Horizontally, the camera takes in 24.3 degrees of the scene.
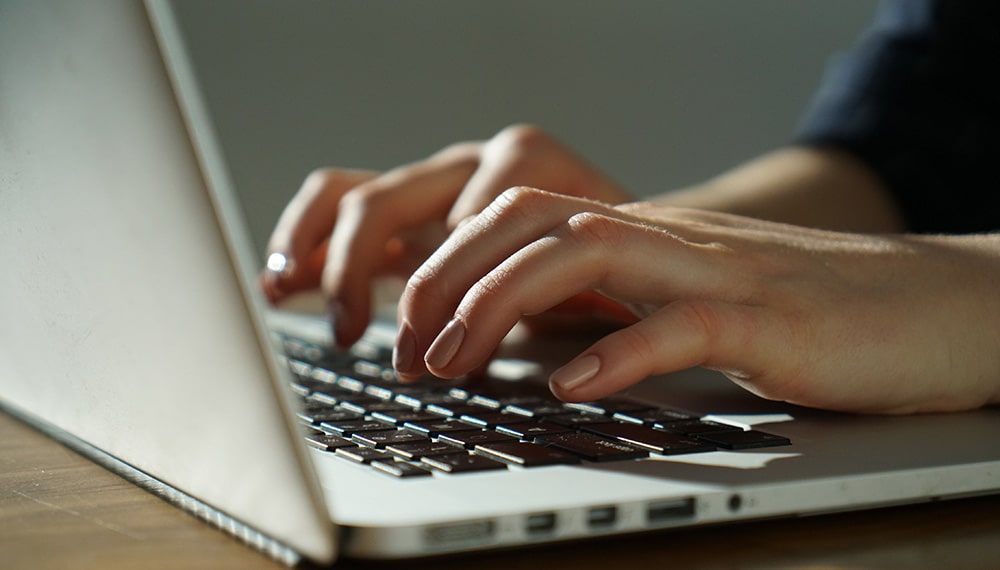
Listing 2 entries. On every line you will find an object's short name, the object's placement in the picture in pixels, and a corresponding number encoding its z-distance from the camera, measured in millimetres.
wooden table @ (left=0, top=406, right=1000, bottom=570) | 526
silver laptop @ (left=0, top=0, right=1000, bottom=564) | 496
